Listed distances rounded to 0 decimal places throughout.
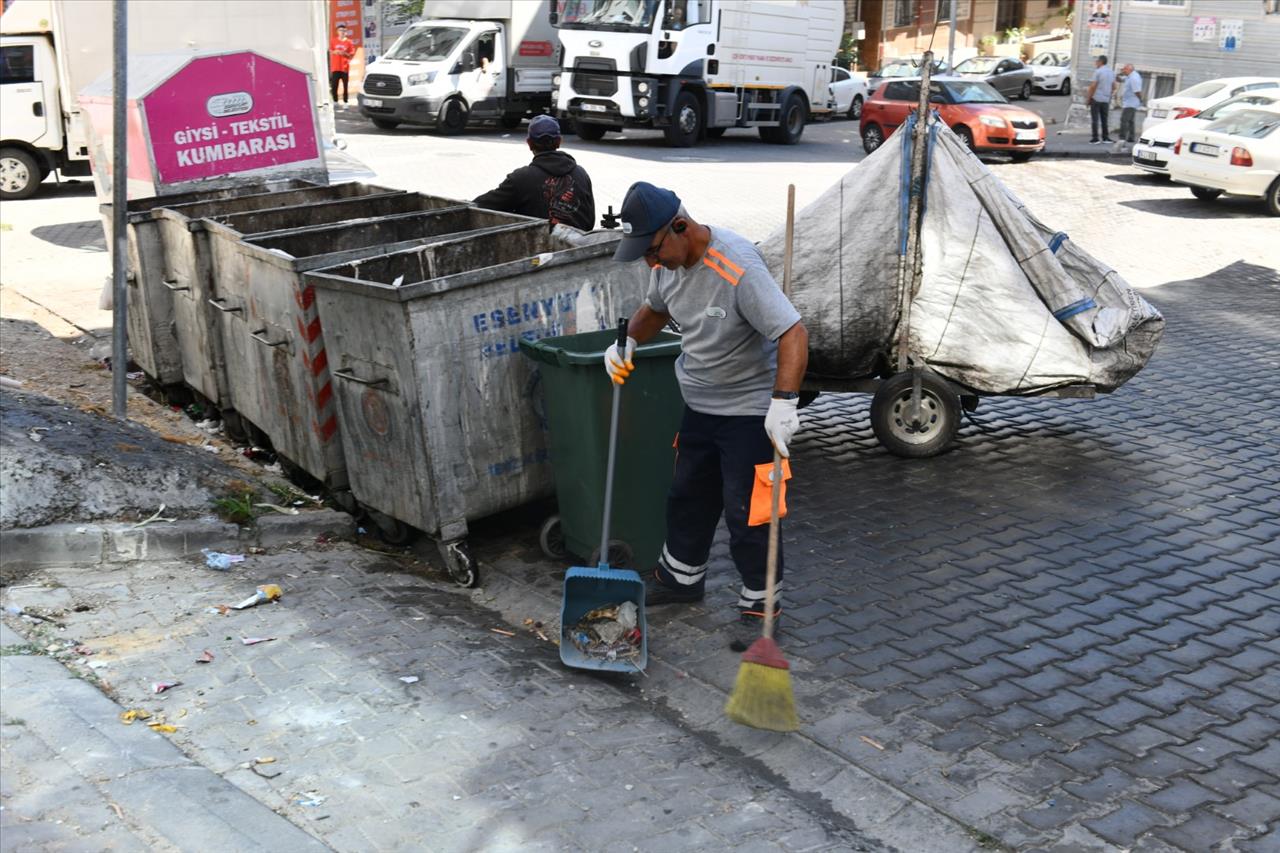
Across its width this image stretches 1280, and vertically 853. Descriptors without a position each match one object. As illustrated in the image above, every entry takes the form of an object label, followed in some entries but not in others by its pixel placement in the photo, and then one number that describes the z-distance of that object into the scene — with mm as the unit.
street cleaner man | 5055
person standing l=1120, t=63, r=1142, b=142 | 26000
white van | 27109
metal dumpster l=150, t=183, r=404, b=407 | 7684
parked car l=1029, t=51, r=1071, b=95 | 40469
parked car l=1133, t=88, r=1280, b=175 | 20031
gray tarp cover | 7457
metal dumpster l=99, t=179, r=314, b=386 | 8359
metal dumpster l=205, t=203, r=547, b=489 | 6504
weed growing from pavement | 6398
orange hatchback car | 23422
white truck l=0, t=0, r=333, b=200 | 15992
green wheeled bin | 5781
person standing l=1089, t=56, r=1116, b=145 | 26266
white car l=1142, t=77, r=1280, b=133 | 22625
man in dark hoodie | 7938
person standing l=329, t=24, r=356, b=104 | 32906
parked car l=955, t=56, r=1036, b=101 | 39719
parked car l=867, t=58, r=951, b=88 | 33612
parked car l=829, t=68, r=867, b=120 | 35094
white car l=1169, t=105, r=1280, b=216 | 18062
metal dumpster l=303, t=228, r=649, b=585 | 5773
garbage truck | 24781
